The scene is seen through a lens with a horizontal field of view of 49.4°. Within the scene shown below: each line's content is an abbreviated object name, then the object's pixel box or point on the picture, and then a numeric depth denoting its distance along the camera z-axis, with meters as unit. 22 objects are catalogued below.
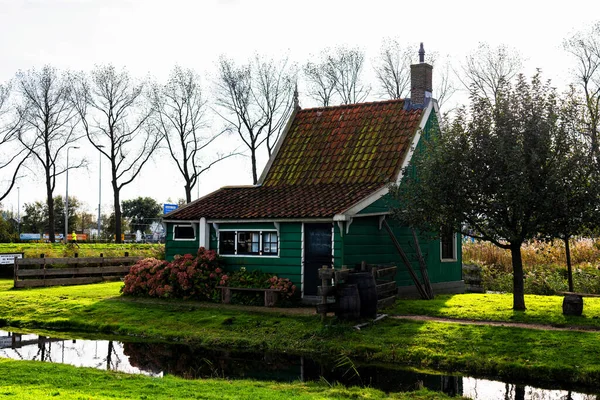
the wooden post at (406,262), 20.31
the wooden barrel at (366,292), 15.95
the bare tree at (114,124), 53.81
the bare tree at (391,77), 50.50
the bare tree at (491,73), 44.88
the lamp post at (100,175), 54.50
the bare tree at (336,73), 51.16
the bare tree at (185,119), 52.44
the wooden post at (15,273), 25.28
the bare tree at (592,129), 16.55
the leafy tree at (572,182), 15.88
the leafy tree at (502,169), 15.86
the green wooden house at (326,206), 19.31
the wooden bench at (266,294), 18.92
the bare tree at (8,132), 53.91
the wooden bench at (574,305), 16.09
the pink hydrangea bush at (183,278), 20.23
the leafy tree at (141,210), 101.56
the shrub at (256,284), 19.09
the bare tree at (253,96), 50.28
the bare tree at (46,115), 54.59
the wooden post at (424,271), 20.77
